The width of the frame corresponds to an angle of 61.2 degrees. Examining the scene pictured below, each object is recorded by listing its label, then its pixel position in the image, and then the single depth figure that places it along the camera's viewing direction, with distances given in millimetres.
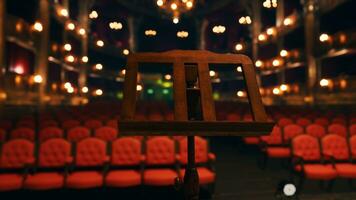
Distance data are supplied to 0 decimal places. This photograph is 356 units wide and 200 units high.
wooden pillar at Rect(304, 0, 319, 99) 13555
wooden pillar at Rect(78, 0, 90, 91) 18578
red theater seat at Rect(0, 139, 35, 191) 4021
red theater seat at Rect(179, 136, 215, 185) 4285
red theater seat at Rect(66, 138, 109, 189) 4066
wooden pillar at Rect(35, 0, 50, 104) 12148
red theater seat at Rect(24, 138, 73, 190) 3910
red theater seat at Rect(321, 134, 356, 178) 4535
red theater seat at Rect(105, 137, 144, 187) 4243
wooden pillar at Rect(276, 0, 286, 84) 17609
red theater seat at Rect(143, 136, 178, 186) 4289
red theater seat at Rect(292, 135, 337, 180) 4207
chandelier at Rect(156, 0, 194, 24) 12688
